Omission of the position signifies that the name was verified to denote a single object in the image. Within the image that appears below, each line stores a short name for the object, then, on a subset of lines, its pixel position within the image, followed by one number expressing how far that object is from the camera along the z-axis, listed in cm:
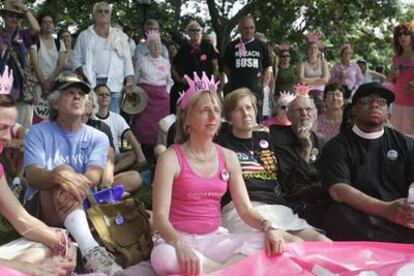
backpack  425
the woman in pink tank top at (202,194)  371
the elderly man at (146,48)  911
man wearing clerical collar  432
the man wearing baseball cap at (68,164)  402
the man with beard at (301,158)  479
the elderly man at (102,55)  796
